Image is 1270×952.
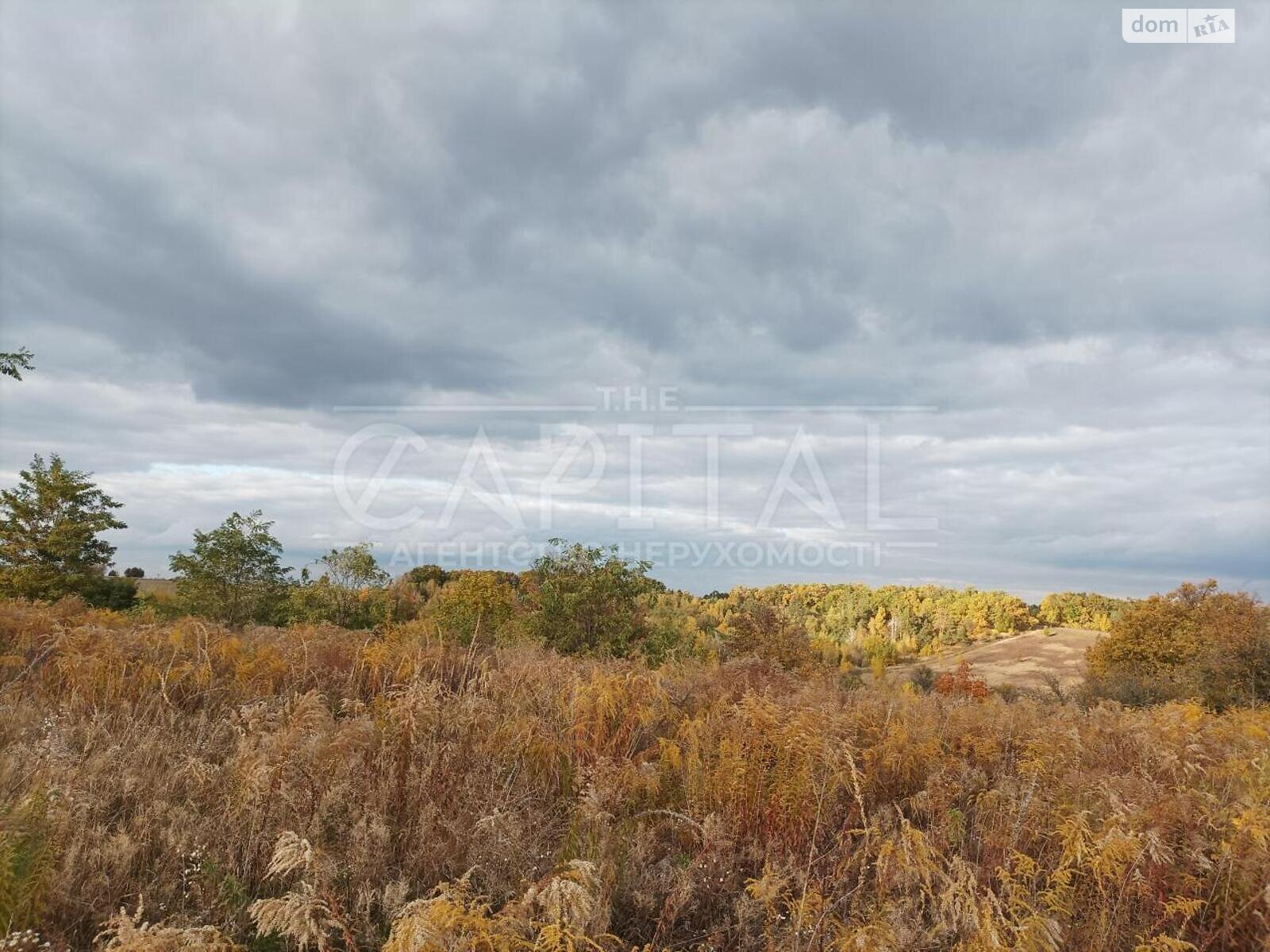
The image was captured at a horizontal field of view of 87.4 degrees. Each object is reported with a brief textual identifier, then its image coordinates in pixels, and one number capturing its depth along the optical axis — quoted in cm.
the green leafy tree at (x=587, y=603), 2028
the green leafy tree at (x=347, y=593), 2522
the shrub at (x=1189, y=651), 2167
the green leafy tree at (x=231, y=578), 2559
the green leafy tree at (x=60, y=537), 3256
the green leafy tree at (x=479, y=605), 2083
